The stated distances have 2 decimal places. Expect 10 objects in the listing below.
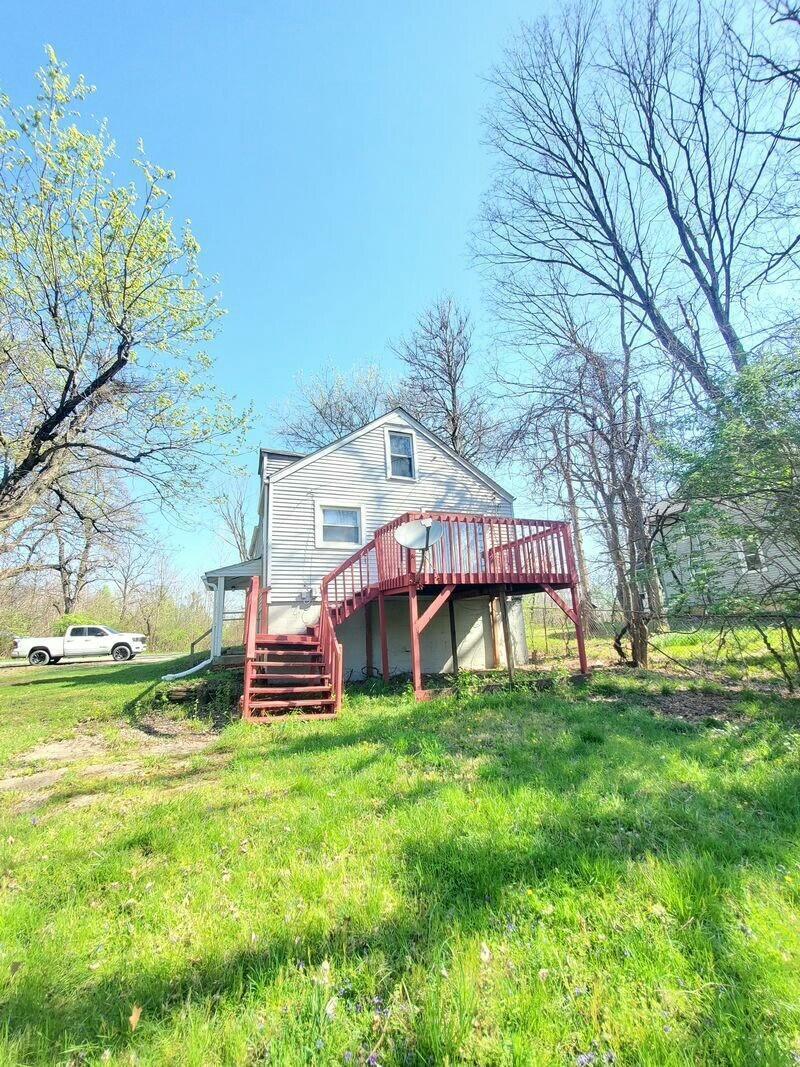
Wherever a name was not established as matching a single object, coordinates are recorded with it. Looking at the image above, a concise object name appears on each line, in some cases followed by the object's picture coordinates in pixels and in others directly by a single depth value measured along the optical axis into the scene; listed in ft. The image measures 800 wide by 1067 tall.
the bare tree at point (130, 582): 97.71
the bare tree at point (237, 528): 102.17
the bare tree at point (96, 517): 35.73
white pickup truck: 67.15
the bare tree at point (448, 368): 66.85
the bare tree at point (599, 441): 31.01
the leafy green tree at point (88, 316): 25.13
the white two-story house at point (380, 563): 28.94
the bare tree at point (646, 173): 34.24
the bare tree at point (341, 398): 76.95
